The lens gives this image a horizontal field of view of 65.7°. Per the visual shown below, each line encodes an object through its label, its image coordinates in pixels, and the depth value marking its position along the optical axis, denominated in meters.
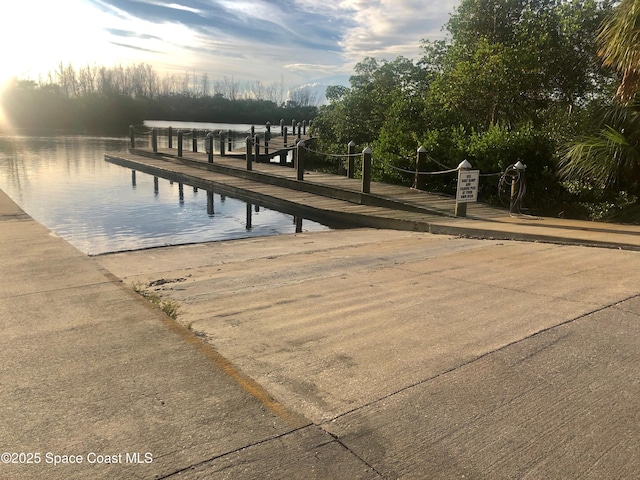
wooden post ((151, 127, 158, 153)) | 24.31
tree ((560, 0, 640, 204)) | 8.20
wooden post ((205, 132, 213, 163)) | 19.80
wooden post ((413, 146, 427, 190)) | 12.45
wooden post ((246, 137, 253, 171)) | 16.91
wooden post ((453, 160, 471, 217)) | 9.35
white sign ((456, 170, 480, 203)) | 9.33
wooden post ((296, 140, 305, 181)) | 14.30
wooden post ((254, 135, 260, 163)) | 21.81
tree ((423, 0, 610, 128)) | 13.45
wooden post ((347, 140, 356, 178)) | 14.96
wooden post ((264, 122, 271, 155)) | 24.09
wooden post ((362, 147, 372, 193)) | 11.72
